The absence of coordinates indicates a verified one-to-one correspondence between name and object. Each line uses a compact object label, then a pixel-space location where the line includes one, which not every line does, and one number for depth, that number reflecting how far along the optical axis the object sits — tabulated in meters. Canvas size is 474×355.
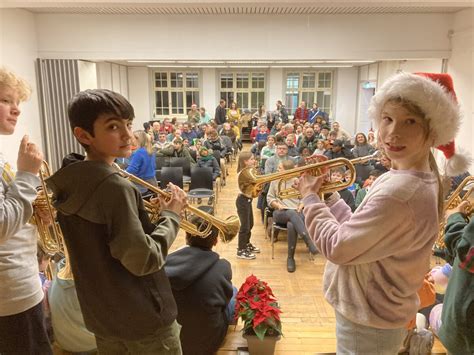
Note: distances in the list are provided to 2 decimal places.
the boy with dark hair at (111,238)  1.20
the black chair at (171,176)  5.98
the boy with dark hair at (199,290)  2.32
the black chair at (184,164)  6.77
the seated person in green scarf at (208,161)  6.93
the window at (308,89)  17.03
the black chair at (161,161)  6.89
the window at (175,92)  17.00
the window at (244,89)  17.11
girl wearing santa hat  1.28
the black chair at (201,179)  6.17
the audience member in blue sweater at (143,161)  5.18
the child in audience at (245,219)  4.88
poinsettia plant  2.45
